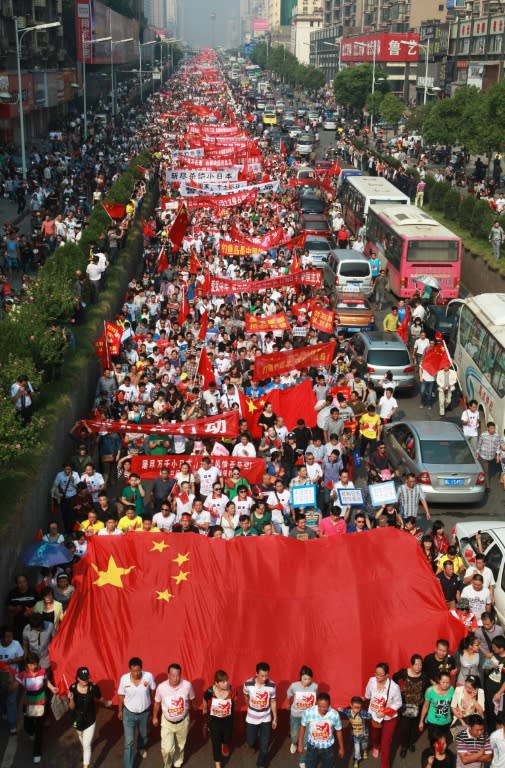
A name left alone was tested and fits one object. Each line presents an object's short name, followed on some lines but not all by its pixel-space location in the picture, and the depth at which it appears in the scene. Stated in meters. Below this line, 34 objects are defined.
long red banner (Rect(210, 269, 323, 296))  24.91
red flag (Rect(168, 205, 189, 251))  31.01
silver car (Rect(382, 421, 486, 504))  15.80
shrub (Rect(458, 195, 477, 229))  37.09
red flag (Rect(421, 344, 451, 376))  20.58
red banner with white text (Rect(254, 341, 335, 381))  18.75
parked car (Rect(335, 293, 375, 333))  25.64
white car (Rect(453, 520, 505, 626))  12.06
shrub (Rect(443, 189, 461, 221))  39.94
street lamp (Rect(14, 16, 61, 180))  40.16
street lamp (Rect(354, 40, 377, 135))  82.88
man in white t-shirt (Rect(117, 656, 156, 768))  9.48
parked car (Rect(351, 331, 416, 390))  21.38
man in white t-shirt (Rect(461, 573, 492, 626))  11.66
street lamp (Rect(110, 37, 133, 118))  85.59
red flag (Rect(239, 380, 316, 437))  17.30
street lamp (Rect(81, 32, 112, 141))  71.51
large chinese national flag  10.22
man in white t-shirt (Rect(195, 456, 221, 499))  14.63
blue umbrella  12.02
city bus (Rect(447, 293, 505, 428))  18.69
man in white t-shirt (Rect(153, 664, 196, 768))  9.39
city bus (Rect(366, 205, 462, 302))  28.72
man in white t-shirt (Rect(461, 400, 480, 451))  17.91
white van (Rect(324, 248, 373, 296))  29.27
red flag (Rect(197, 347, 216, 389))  18.92
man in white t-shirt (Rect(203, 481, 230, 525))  13.72
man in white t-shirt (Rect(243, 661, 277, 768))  9.49
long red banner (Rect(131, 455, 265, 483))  14.92
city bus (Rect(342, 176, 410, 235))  36.45
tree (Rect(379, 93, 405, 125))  75.44
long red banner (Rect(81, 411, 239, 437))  15.82
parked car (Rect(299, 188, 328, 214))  43.19
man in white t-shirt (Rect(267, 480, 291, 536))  13.84
